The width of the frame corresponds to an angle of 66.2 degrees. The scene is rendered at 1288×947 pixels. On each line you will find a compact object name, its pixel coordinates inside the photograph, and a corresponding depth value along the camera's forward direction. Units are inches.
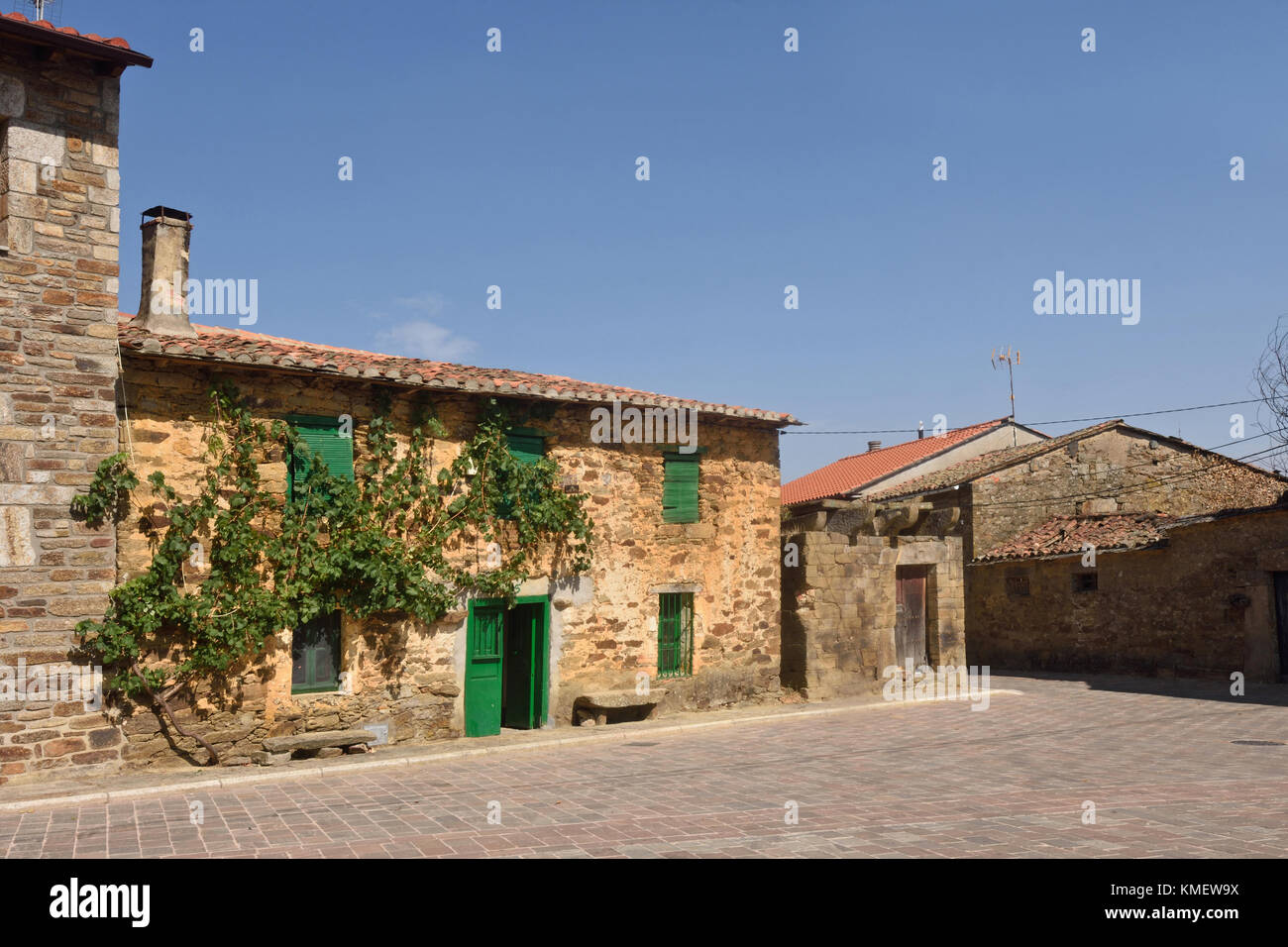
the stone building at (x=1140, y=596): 754.8
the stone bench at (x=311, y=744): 449.1
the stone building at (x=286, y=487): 405.4
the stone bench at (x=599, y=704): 566.9
